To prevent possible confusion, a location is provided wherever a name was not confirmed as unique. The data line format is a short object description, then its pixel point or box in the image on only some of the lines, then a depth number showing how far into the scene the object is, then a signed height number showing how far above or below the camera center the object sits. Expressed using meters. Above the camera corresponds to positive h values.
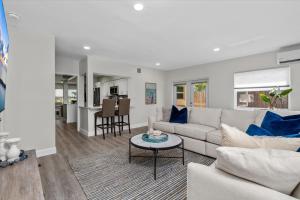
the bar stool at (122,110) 4.49 -0.34
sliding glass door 5.39 +0.20
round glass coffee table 2.18 -0.71
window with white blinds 3.73 +0.38
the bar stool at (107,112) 4.10 -0.36
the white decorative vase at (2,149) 1.54 -0.52
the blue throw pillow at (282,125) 1.59 -0.31
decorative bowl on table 2.44 -0.67
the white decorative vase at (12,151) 1.55 -0.55
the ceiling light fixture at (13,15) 2.11 +1.23
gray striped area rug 1.77 -1.12
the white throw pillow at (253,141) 1.01 -0.32
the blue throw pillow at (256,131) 1.36 -0.31
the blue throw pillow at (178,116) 3.70 -0.44
